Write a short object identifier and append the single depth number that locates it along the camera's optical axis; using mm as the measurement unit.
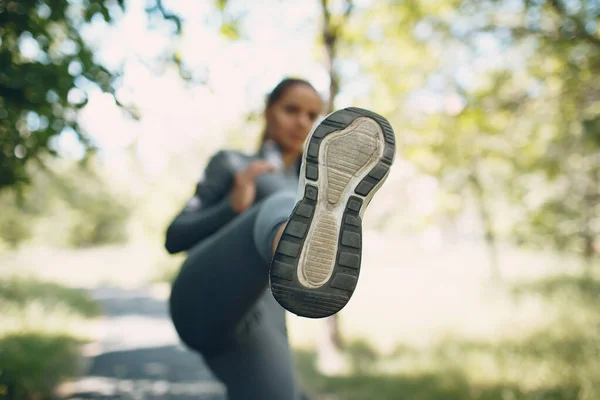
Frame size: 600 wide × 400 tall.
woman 1184
